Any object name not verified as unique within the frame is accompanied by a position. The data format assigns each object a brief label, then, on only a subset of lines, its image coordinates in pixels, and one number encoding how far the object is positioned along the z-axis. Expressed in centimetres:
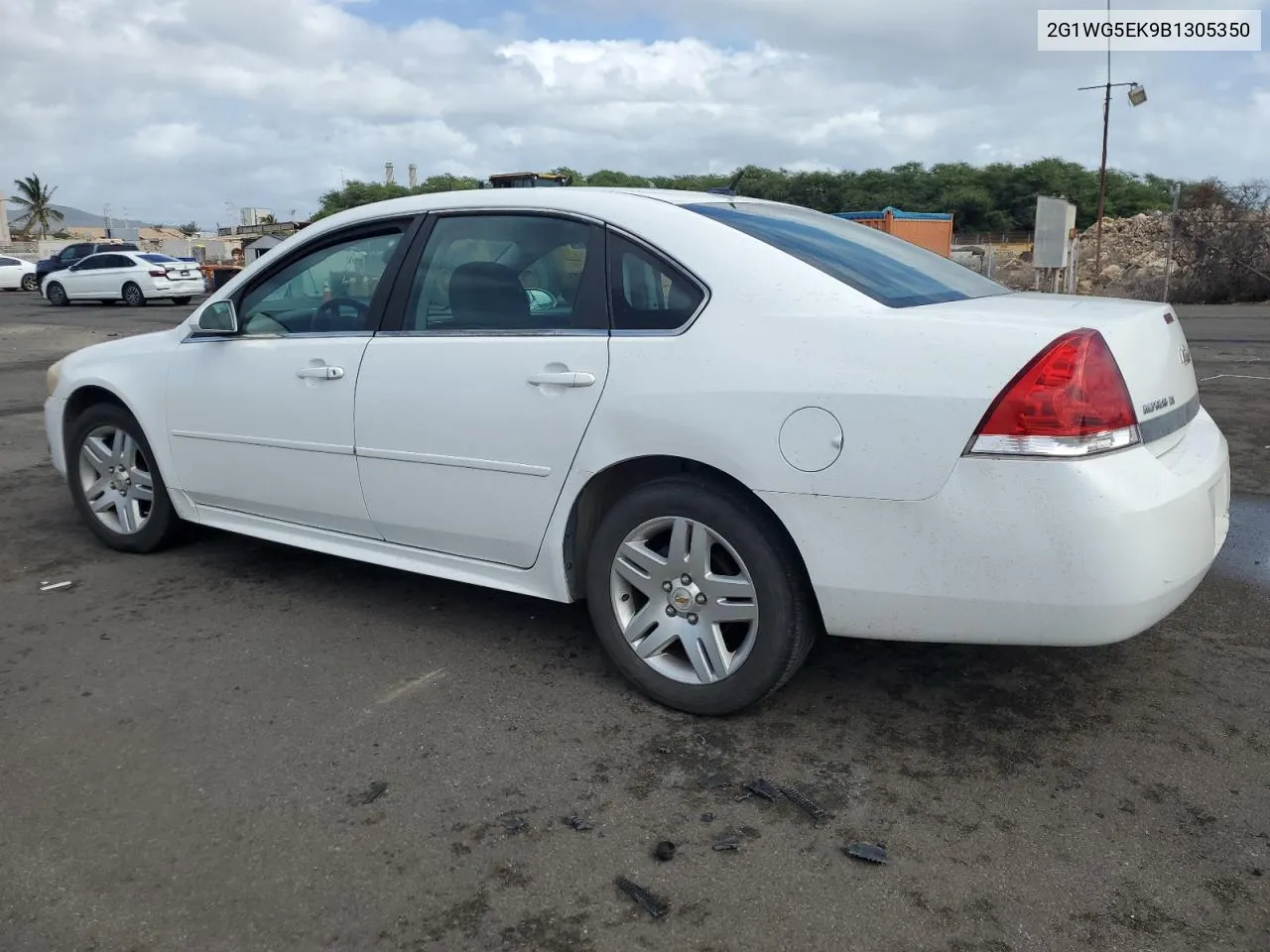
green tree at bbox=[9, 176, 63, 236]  9525
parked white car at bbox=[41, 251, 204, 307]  2797
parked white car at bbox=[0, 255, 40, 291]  3834
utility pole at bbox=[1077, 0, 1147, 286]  3081
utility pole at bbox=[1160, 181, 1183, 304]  2231
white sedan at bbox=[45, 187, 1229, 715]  284
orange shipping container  2120
